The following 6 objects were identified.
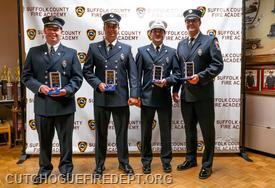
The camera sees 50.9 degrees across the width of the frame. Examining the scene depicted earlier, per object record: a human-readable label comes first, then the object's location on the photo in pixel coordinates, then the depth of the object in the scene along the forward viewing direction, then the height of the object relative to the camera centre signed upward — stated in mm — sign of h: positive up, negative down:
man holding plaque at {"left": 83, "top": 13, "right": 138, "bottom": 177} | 2617 +5
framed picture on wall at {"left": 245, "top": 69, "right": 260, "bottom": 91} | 3476 +26
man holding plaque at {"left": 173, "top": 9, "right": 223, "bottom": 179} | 2605 +24
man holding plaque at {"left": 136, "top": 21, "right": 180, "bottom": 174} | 2695 -27
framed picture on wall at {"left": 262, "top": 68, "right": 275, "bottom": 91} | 3314 +22
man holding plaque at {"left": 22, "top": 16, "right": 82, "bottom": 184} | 2484 -31
